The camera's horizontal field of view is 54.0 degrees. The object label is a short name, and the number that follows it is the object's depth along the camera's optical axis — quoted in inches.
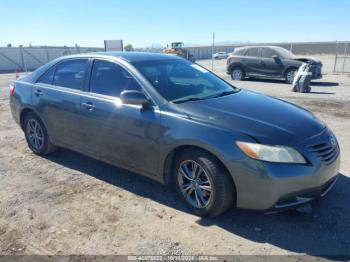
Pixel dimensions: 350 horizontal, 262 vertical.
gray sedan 125.3
